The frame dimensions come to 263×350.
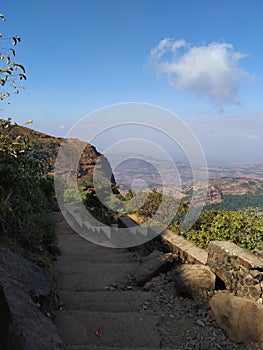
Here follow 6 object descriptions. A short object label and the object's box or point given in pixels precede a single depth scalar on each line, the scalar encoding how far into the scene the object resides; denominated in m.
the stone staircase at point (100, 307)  3.33
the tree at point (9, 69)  3.72
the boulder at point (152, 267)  5.16
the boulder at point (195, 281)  4.29
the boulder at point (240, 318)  3.31
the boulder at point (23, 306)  2.16
